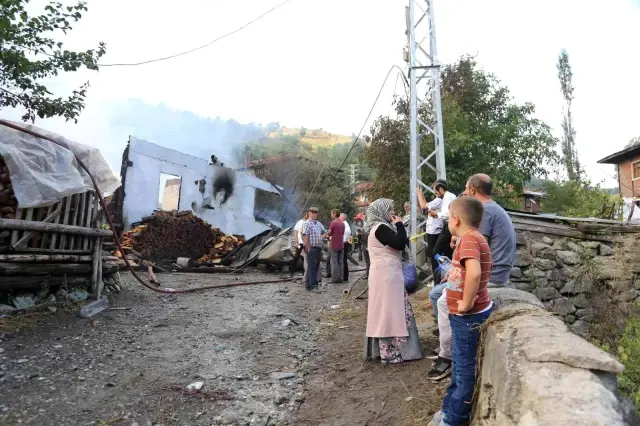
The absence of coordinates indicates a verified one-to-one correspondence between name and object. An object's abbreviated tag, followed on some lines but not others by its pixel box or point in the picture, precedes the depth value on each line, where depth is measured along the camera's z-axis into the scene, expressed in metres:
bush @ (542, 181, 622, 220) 8.27
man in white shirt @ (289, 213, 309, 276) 11.09
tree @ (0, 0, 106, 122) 6.33
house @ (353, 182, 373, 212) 36.84
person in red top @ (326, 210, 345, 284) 10.59
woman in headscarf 4.44
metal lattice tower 9.48
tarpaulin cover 5.55
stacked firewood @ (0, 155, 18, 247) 5.64
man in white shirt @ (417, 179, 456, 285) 5.95
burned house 14.94
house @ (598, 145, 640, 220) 21.70
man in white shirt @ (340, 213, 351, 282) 11.20
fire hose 5.63
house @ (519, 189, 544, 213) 35.29
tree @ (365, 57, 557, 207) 15.05
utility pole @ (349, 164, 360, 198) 37.62
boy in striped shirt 2.64
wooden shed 5.50
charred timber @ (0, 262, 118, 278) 5.44
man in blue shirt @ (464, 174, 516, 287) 3.78
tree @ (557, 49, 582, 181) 39.50
